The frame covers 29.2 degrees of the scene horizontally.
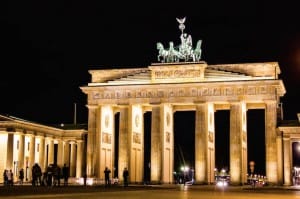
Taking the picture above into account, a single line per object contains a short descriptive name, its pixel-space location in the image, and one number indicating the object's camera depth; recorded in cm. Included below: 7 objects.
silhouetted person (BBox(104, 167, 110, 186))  5909
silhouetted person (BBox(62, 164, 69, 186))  6016
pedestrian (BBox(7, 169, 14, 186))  5978
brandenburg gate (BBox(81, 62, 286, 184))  7444
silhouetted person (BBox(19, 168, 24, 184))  6531
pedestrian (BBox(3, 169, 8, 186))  5862
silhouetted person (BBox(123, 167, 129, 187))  5924
